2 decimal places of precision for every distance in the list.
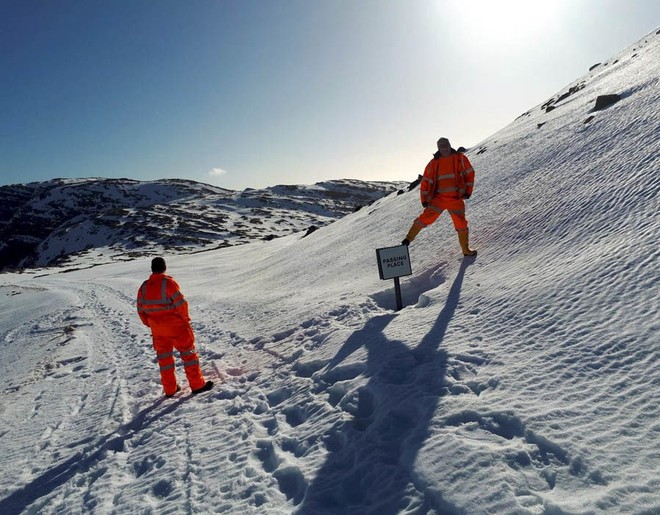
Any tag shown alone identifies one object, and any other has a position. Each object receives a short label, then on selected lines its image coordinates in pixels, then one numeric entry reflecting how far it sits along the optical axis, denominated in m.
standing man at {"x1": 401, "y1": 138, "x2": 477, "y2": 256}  6.85
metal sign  6.22
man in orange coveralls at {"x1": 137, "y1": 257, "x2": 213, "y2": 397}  5.27
